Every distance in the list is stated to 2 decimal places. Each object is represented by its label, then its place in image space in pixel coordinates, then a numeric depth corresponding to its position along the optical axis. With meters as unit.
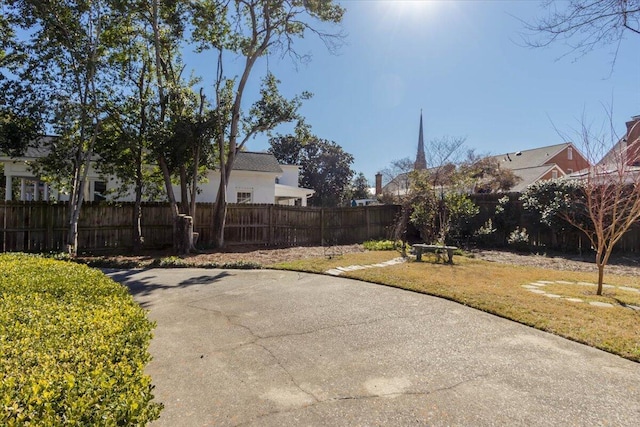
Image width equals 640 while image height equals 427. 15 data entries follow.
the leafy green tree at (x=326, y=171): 40.28
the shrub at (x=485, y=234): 13.80
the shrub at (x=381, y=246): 13.03
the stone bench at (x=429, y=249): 10.13
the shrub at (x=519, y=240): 12.88
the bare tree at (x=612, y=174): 6.09
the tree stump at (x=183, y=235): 11.34
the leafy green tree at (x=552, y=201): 11.80
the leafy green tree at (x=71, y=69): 9.47
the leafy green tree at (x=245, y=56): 12.43
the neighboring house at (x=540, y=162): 25.91
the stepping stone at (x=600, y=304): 5.37
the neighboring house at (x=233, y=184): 14.38
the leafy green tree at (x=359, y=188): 40.90
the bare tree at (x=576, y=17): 3.64
